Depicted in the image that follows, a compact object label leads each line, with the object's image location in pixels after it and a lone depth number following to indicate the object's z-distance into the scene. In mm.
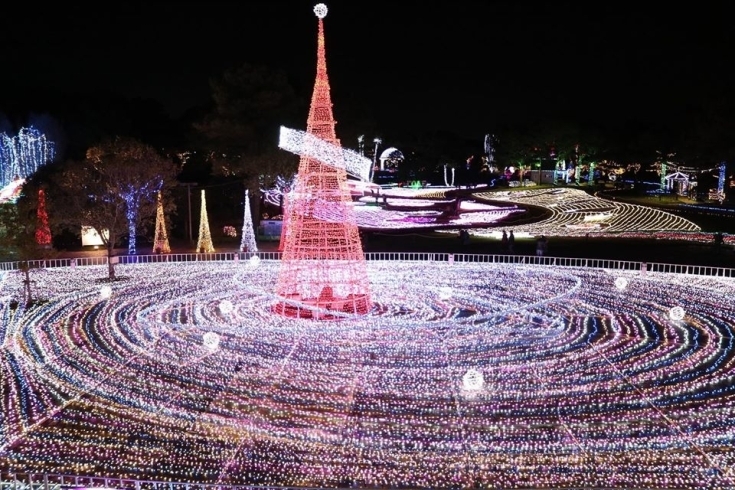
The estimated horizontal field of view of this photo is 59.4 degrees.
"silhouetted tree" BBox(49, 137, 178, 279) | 24984
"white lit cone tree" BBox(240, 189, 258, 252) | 27853
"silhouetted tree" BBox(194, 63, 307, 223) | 35375
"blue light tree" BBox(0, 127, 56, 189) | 54188
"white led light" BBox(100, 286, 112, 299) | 19406
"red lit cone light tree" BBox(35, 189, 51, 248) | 25516
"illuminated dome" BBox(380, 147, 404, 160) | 94956
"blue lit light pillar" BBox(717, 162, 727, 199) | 50756
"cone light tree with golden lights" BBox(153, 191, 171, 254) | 28109
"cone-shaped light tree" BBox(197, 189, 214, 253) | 28484
